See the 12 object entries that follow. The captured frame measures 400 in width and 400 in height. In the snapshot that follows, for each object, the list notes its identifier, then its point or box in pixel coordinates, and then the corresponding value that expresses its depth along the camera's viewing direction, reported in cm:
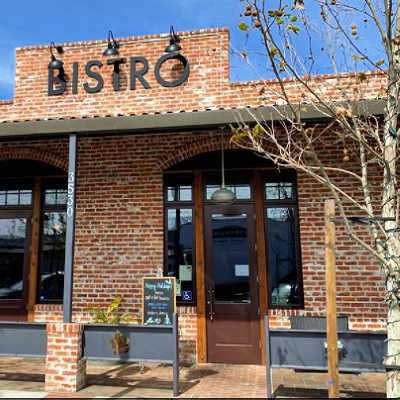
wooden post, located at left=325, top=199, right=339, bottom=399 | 347
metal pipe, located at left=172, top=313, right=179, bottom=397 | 485
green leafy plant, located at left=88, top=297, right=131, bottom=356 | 508
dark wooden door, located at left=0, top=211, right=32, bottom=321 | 714
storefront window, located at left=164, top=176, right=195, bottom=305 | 670
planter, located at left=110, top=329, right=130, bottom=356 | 507
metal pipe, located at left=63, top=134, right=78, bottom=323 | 522
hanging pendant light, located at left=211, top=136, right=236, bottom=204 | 634
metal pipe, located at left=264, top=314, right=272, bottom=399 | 447
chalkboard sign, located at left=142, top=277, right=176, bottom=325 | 571
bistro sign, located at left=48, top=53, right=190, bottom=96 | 722
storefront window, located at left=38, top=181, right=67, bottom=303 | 712
